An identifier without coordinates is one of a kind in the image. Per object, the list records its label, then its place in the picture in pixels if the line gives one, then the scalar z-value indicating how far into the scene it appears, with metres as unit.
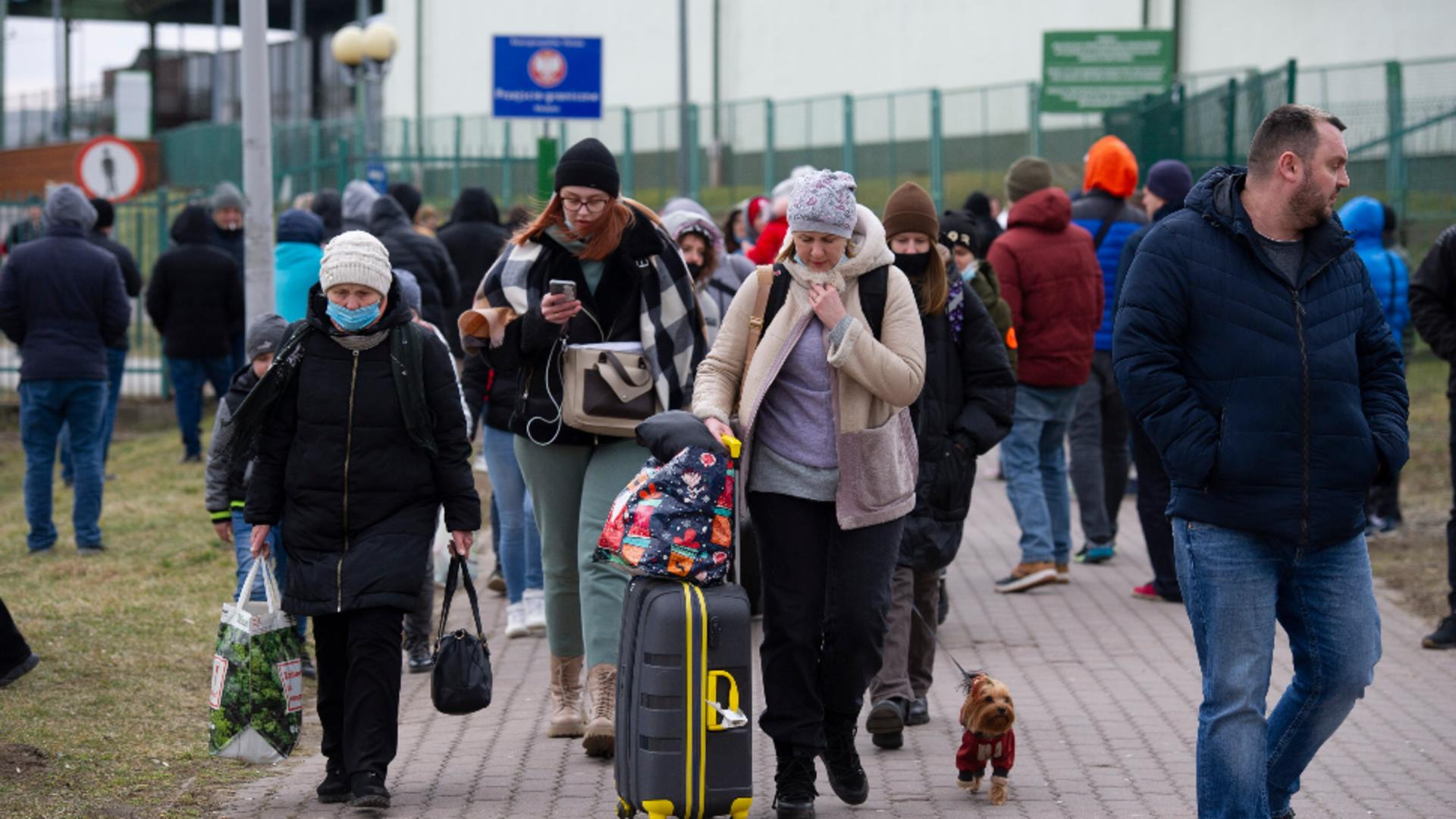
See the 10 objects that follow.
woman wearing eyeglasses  13.11
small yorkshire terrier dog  11.77
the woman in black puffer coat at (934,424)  13.32
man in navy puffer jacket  9.45
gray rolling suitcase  10.80
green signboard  41.22
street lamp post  50.87
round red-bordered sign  37.56
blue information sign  33.81
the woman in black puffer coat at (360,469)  11.91
